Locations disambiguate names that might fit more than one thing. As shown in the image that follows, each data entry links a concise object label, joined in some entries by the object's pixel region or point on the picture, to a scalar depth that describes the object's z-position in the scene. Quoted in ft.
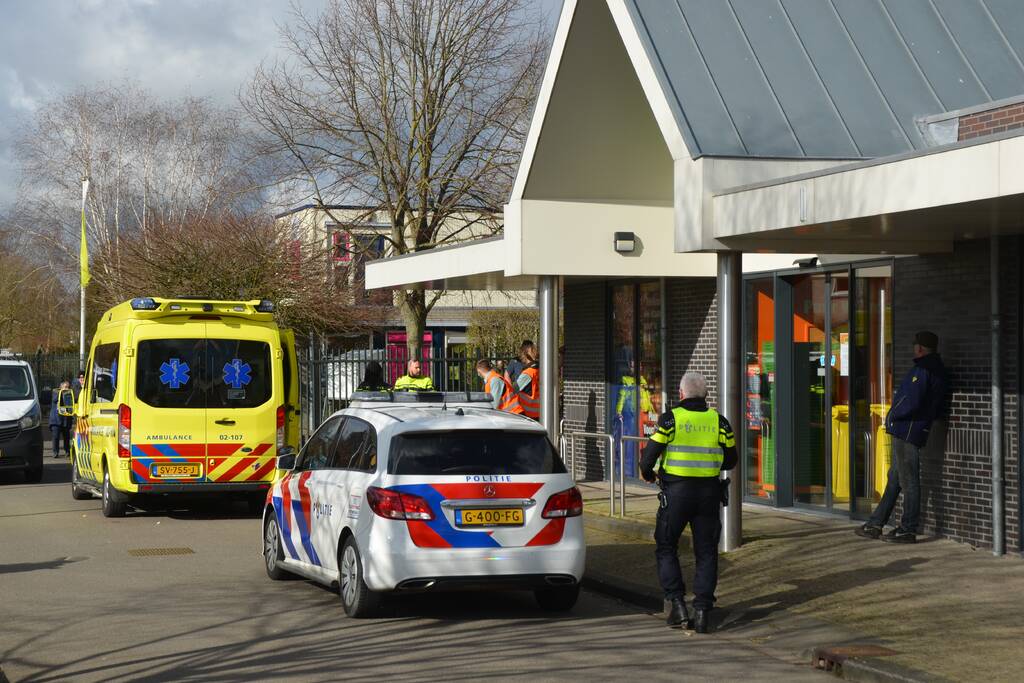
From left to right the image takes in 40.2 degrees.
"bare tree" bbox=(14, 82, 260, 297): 169.78
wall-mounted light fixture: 52.47
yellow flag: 120.04
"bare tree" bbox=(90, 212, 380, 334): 108.68
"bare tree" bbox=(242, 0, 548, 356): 100.94
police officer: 31.09
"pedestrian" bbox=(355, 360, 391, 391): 54.19
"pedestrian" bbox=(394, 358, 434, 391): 53.77
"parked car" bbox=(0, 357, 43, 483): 74.02
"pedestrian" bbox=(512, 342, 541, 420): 62.08
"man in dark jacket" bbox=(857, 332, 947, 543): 41.06
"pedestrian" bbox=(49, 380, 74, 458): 99.14
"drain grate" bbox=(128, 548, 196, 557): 44.19
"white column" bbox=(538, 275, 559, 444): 56.13
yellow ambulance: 53.78
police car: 30.91
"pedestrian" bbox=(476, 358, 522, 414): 61.41
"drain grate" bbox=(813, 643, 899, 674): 26.53
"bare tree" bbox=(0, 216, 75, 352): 176.04
